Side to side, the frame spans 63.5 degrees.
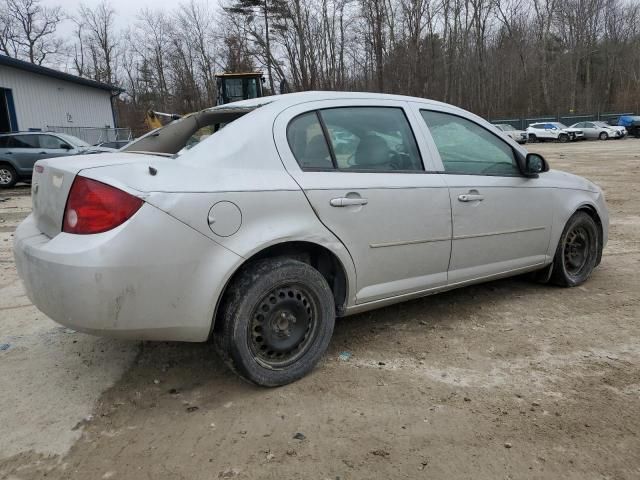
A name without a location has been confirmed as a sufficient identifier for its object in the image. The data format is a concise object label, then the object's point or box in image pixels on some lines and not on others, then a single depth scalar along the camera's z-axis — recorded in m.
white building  21.06
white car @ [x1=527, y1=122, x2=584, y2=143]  38.66
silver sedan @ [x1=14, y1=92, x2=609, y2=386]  2.47
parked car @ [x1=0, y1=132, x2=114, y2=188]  15.36
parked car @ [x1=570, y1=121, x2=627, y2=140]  37.69
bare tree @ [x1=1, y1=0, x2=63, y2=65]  46.97
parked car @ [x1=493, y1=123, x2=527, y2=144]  39.06
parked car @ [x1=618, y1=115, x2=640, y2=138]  38.47
